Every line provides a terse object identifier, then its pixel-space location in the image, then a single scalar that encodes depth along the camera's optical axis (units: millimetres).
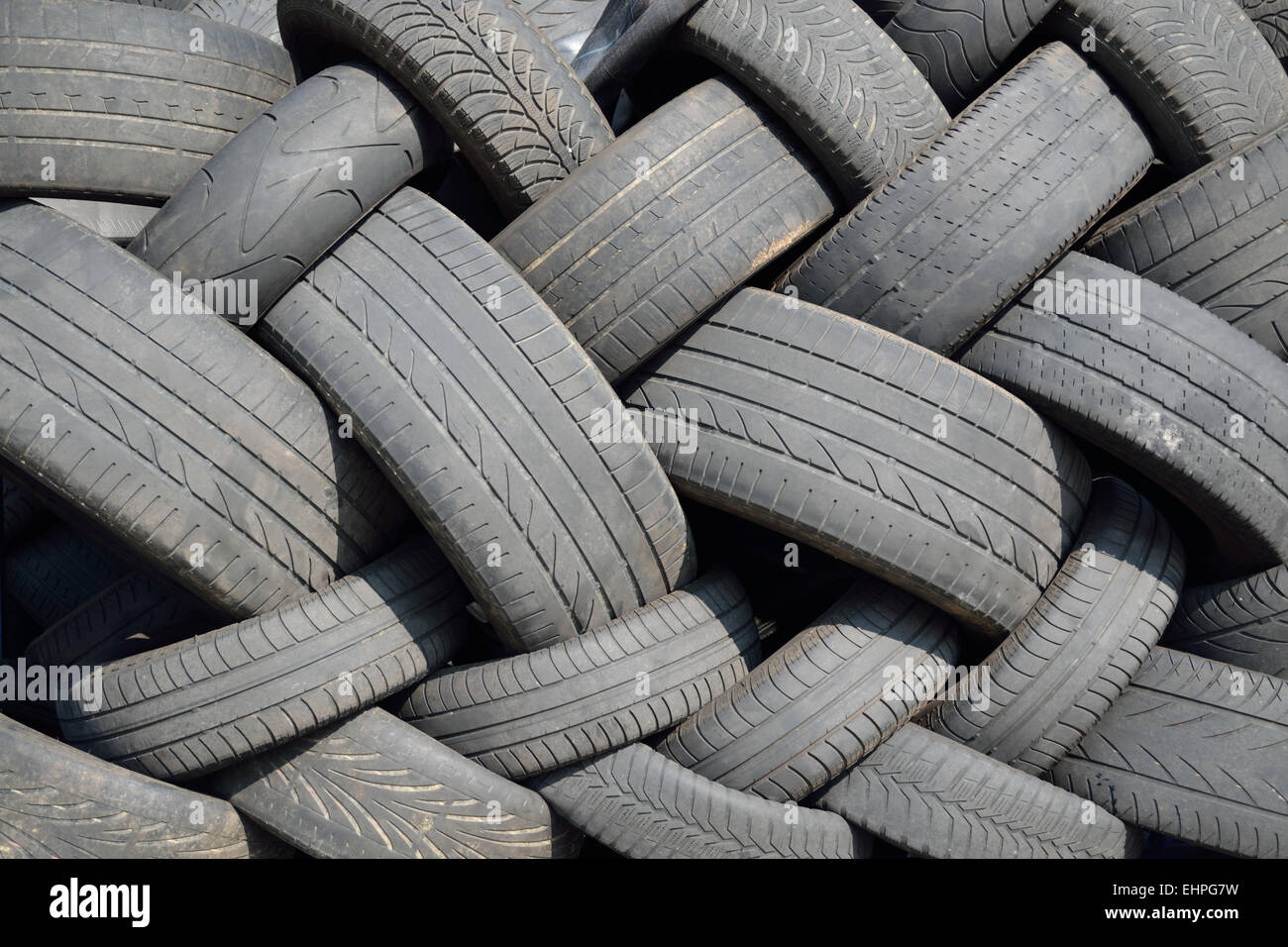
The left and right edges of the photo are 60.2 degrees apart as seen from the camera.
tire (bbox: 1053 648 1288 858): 1344
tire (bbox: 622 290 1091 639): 1287
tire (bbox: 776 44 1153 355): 1335
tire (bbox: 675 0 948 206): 1337
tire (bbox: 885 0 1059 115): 1426
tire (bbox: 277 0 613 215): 1298
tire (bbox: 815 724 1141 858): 1312
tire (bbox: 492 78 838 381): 1300
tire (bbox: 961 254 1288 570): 1333
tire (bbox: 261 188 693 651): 1247
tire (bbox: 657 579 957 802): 1300
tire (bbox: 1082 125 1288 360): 1415
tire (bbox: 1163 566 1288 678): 1419
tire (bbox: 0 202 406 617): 1199
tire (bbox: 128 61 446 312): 1264
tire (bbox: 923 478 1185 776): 1356
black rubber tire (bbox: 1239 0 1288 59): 1602
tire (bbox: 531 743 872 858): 1289
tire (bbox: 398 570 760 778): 1278
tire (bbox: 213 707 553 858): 1270
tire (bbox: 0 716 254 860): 1214
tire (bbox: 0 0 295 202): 1281
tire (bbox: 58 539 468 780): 1229
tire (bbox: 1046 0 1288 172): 1414
